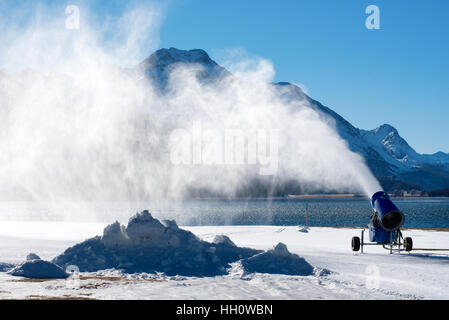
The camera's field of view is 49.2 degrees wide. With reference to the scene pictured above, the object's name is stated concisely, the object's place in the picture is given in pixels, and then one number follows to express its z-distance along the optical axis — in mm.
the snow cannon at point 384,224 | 20438
